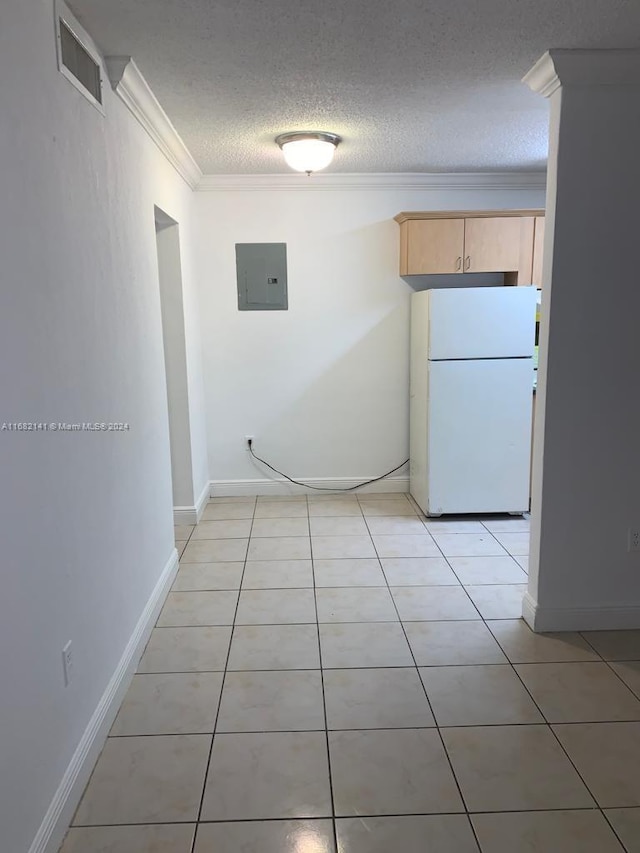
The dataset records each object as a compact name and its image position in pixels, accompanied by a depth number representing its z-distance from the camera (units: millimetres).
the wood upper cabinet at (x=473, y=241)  4094
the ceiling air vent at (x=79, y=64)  1832
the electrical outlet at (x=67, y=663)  1700
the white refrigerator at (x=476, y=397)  3873
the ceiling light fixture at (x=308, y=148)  3209
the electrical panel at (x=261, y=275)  4375
